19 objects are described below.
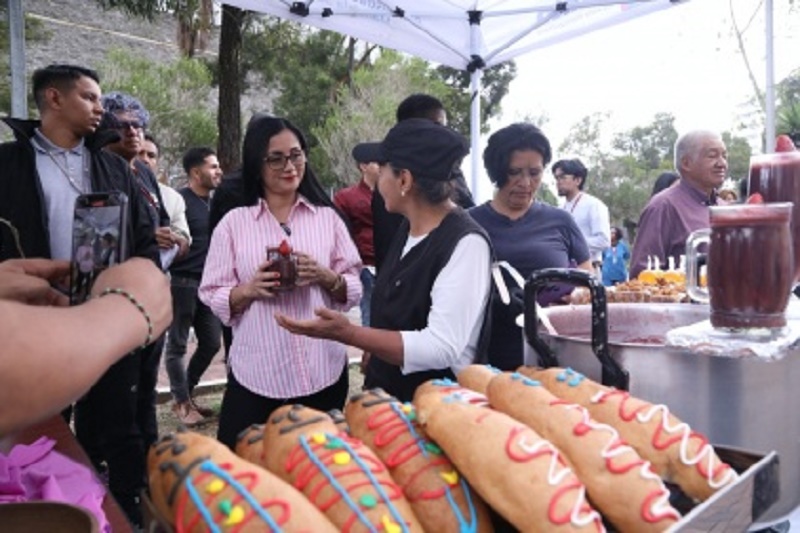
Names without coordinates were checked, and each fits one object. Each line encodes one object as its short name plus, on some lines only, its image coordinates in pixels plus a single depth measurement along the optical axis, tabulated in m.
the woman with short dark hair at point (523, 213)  2.82
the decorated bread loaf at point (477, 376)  1.26
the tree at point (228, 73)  8.27
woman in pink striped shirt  2.49
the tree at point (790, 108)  9.45
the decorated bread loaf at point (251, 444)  1.01
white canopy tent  5.09
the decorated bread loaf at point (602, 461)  0.88
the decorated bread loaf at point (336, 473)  0.83
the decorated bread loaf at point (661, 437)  0.97
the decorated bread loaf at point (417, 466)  0.90
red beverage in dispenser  1.61
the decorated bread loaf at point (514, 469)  0.83
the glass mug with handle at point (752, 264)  1.31
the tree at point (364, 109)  25.02
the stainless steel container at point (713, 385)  1.19
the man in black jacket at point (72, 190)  2.89
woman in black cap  1.89
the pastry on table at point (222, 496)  0.78
